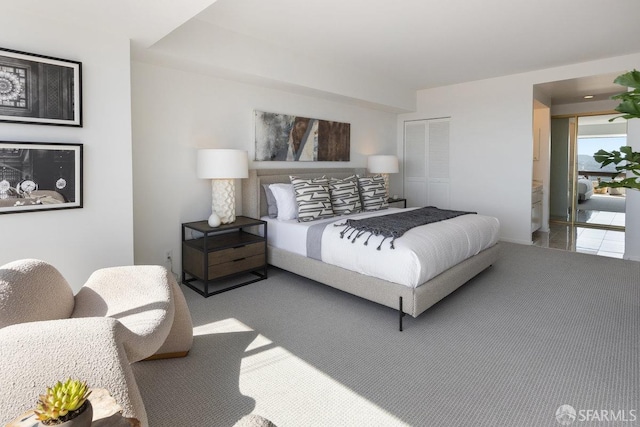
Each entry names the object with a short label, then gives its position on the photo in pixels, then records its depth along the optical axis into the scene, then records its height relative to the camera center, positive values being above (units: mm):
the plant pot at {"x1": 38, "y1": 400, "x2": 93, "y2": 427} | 869 -544
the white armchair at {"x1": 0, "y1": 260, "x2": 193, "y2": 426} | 1353 -615
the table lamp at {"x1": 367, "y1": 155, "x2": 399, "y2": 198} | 5866 +418
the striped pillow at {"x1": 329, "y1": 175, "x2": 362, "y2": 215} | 4500 -76
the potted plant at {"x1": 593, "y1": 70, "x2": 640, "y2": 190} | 2330 +528
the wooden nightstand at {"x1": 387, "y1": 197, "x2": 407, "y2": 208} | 5835 -160
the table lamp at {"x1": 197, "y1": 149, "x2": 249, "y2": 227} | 3729 +163
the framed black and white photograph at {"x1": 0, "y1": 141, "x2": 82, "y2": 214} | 2490 +96
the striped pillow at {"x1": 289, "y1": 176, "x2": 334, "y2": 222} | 4051 -103
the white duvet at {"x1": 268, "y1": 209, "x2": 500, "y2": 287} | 2834 -487
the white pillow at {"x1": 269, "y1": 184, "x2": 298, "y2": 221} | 4180 -139
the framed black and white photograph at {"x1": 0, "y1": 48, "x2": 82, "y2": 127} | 2449 +691
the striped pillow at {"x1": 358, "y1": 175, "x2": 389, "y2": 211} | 4852 -43
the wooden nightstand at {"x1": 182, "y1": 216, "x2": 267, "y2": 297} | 3547 -644
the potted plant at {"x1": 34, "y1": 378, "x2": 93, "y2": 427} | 875 -518
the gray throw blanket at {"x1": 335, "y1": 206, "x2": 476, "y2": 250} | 3113 -297
